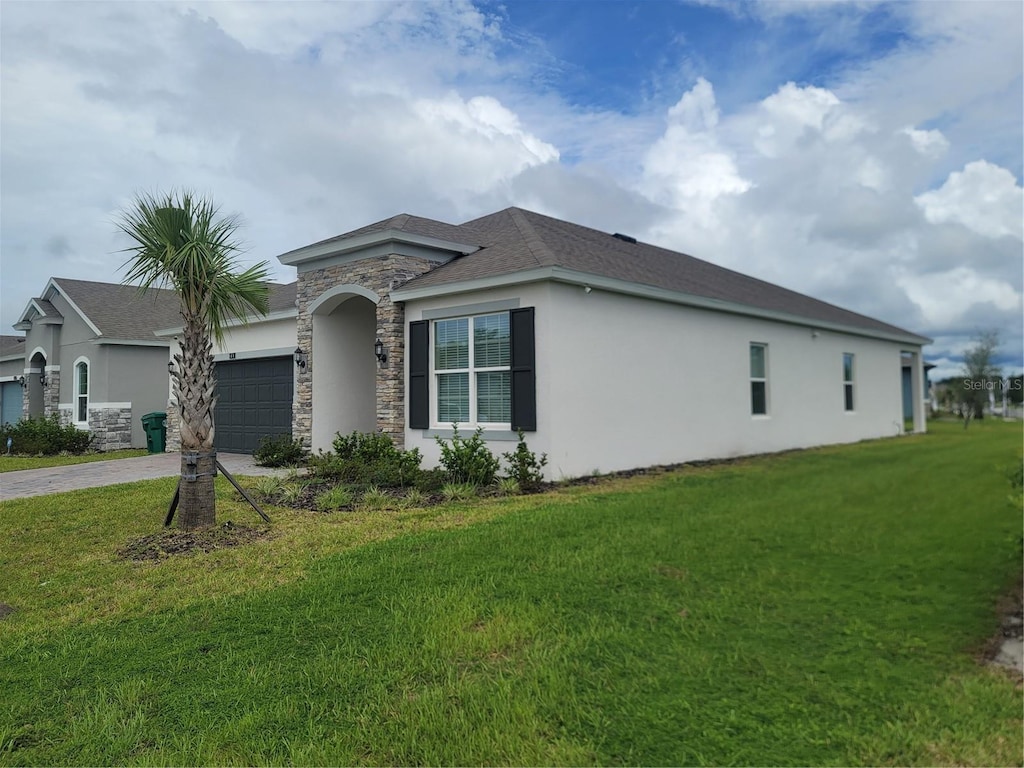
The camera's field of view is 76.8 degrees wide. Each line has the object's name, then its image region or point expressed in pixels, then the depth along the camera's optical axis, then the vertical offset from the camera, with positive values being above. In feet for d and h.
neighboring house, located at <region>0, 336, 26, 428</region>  82.79 +4.67
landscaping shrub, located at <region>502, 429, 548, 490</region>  31.94 -2.75
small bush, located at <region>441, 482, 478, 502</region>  30.04 -3.71
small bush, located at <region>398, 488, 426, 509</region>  28.89 -3.90
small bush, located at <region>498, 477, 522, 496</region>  30.86 -3.60
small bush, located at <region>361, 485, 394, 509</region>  28.78 -3.87
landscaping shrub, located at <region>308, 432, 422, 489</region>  33.47 -2.73
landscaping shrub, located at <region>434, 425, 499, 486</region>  32.83 -2.54
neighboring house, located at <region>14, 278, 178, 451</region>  62.80 +6.24
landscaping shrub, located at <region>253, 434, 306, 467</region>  42.24 -2.47
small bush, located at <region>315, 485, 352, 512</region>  28.32 -3.81
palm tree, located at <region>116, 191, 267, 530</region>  23.65 +5.30
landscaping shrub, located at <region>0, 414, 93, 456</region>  61.05 -1.99
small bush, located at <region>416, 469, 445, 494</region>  32.22 -3.41
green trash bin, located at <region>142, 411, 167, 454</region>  58.18 -1.20
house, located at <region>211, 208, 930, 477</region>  33.65 +3.89
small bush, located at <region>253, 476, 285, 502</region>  31.07 -3.62
